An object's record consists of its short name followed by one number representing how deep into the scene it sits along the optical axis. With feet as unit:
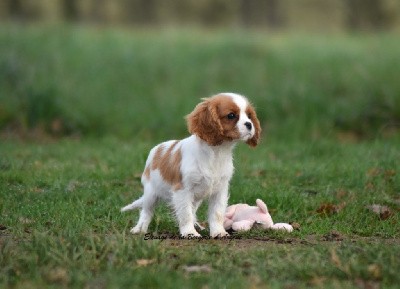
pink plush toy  42.39
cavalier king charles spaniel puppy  40.29
